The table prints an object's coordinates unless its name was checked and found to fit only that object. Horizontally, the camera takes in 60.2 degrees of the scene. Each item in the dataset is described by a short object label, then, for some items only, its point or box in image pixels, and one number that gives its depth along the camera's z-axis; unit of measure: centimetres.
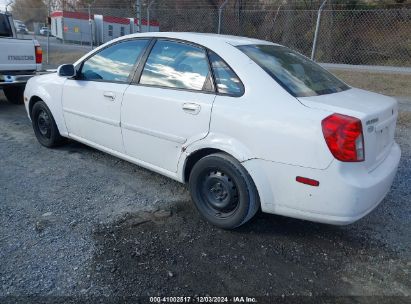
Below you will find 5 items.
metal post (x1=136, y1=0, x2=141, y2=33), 1283
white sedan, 254
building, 2536
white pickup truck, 660
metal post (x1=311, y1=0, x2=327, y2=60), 1059
